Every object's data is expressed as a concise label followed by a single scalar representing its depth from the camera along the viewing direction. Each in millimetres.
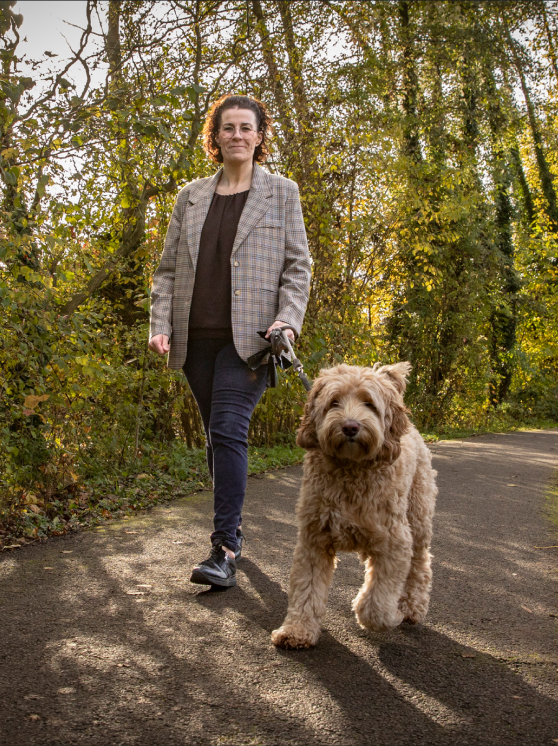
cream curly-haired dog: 3004
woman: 3840
